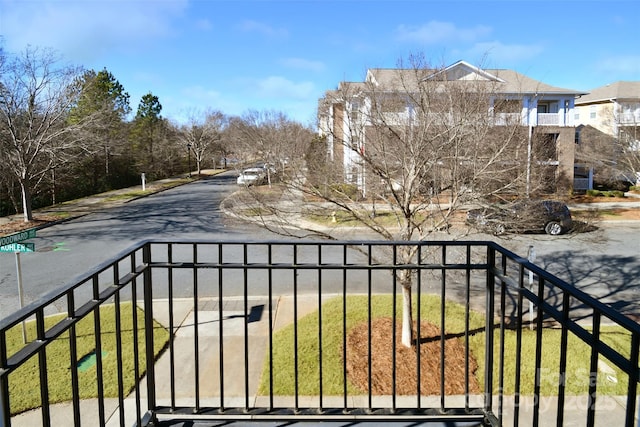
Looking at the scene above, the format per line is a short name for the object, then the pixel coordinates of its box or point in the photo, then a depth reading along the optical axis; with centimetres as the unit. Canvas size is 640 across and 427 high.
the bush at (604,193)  2530
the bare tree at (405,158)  672
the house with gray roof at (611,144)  2461
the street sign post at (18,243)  568
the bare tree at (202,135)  4441
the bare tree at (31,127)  1603
